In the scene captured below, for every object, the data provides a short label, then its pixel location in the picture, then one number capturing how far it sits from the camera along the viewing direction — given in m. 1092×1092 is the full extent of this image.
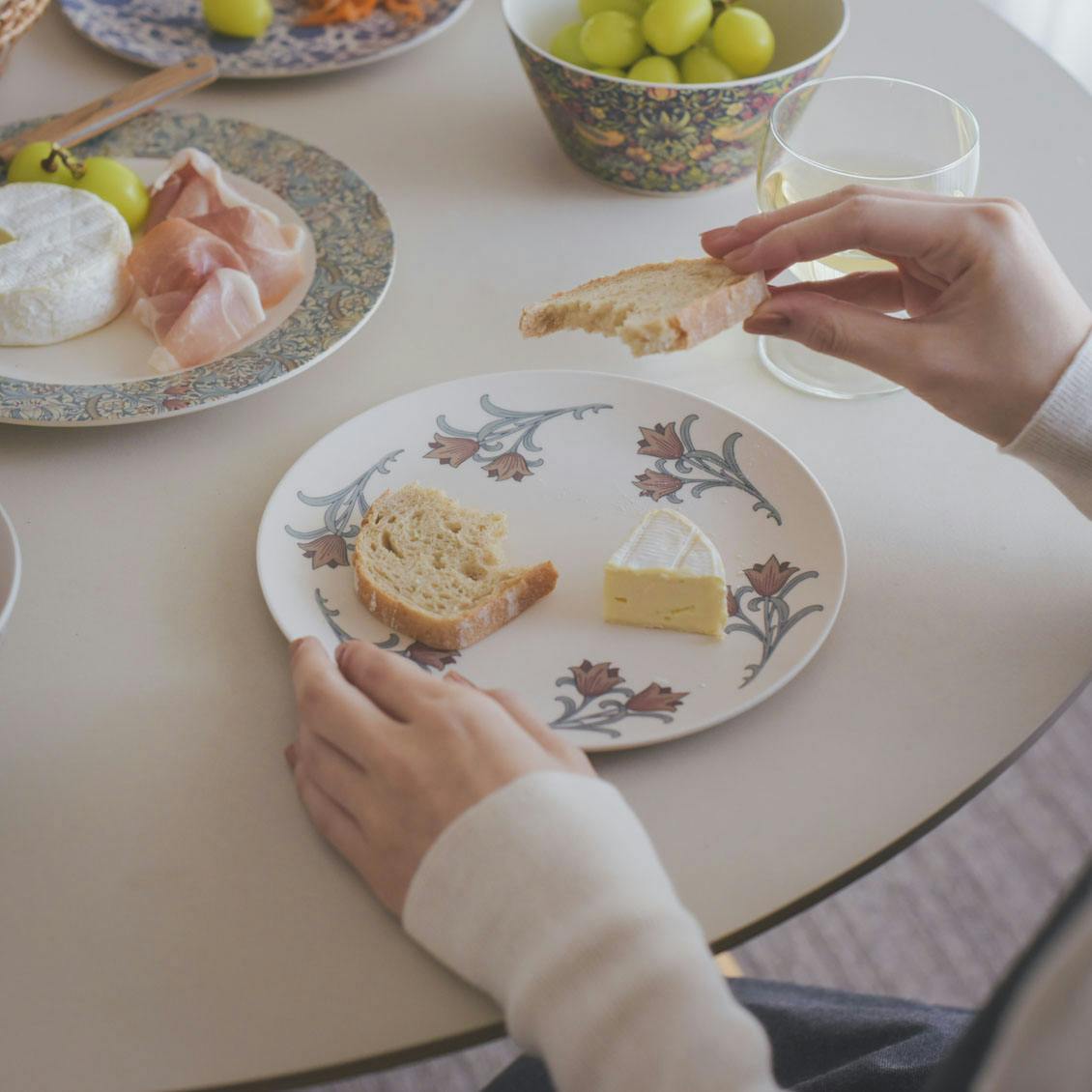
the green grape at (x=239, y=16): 1.81
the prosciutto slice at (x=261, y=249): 1.41
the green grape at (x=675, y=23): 1.50
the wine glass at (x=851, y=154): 1.28
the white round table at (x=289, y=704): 0.82
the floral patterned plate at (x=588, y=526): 1.01
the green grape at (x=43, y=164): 1.54
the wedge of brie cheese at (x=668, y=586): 1.03
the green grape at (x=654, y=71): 1.53
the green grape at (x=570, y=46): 1.60
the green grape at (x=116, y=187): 1.51
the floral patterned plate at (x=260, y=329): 1.27
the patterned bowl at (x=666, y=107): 1.48
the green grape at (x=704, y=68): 1.54
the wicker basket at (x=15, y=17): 1.61
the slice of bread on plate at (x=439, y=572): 1.05
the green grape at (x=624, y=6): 1.59
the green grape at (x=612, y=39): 1.53
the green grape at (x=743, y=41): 1.53
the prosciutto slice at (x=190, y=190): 1.51
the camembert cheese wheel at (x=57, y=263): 1.35
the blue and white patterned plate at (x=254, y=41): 1.82
